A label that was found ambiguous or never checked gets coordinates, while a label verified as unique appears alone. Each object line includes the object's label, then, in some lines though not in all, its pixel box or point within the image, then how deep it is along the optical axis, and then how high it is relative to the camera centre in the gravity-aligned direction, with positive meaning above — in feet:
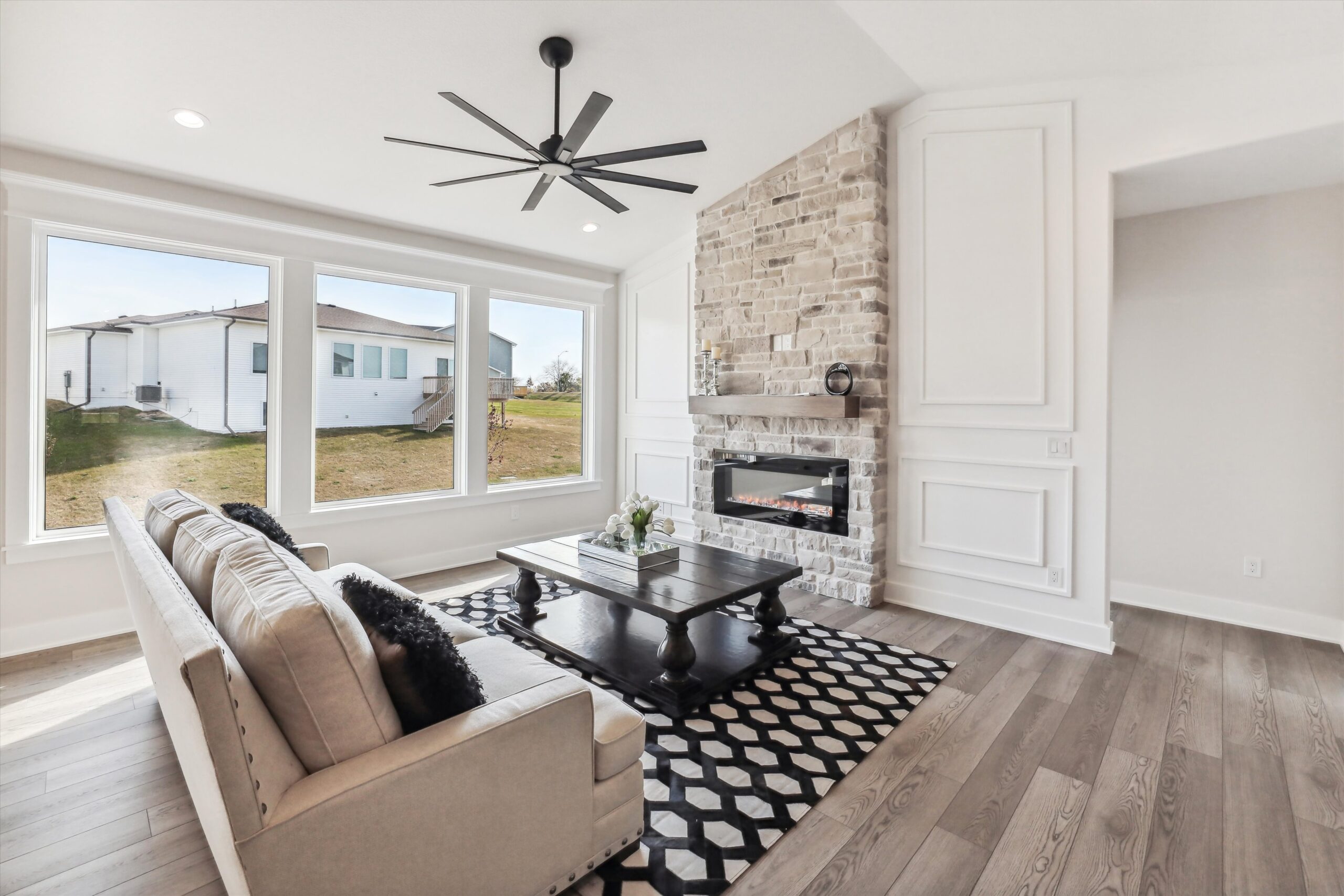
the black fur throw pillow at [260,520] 8.13 -0.97
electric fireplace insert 13.61 -0.93
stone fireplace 12.99 +3.15
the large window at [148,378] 11.10 +1.38
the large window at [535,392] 17.44 +1.75
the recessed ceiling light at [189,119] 9.73 +5.36
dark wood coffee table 8.58 -3.04
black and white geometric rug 5.76 -3.73
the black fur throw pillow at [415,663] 4.52 -1.61
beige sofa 3.56 -2.35
